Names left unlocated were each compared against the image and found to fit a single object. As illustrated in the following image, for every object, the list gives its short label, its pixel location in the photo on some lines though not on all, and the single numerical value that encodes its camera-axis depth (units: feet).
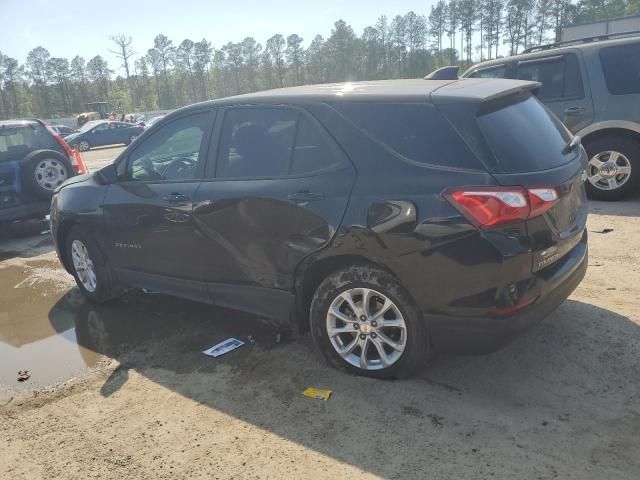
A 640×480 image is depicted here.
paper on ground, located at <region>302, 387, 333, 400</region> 10.56
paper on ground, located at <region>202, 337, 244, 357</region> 12.91
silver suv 21.91
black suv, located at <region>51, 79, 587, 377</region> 9.14
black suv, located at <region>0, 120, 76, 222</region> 25.58
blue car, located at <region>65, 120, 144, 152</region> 99.55
